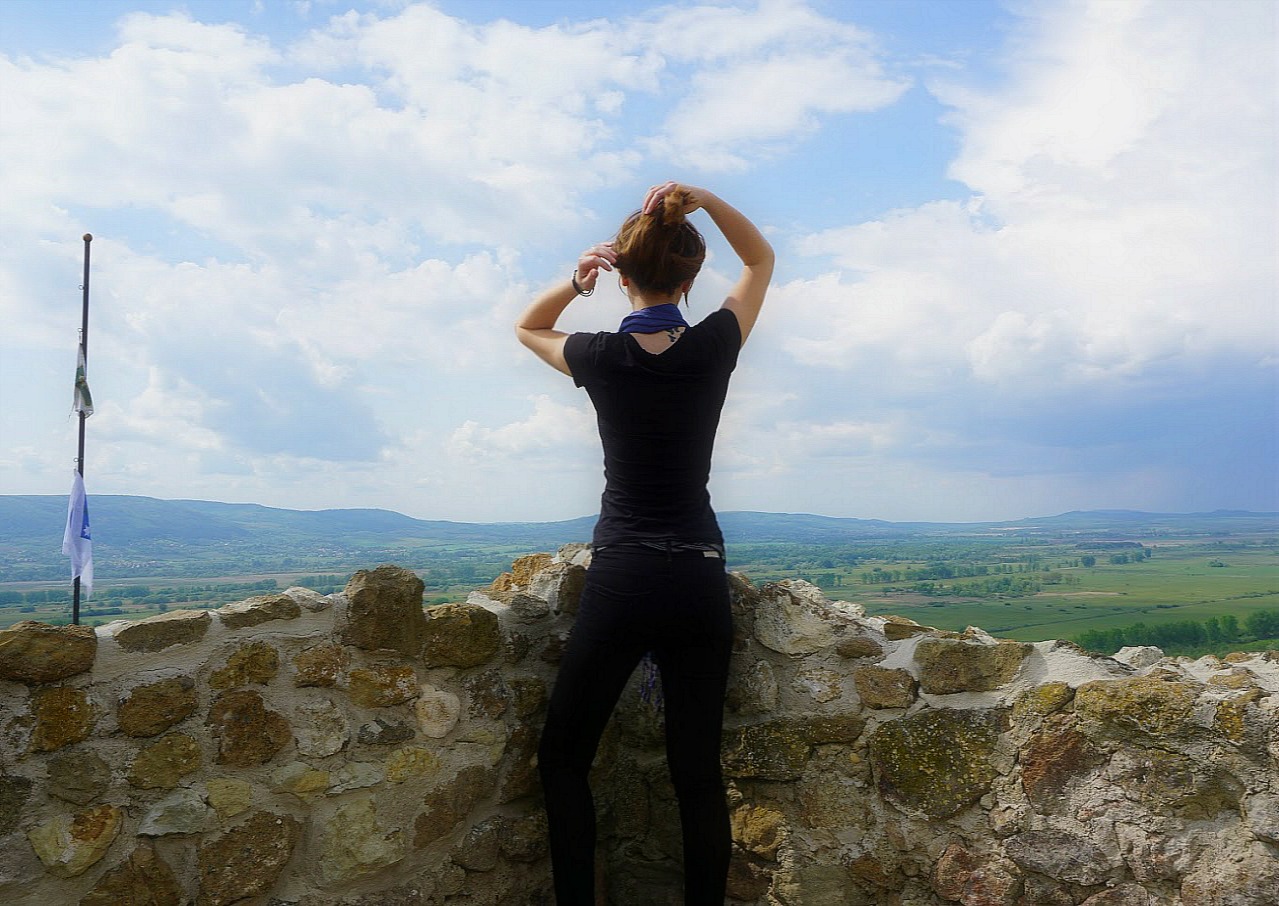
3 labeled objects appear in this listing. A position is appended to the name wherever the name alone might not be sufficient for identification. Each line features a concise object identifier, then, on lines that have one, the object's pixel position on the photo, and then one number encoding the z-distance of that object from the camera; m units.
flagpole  3.98
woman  2.22
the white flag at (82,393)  6.20
